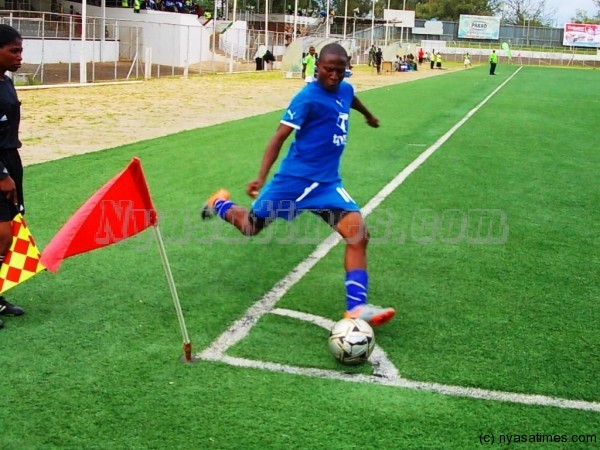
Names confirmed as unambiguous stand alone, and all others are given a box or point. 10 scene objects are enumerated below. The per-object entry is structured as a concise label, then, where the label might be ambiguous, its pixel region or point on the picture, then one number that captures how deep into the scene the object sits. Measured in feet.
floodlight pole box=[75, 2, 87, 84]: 89.56
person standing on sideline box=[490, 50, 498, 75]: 178.11
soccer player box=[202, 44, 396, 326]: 16.35
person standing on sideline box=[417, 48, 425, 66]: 257.96
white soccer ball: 14.93
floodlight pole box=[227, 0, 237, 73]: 152.35
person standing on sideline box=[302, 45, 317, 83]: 114.93
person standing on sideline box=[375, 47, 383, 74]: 173.68
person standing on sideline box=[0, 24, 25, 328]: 16.30
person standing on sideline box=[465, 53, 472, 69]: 243.42
